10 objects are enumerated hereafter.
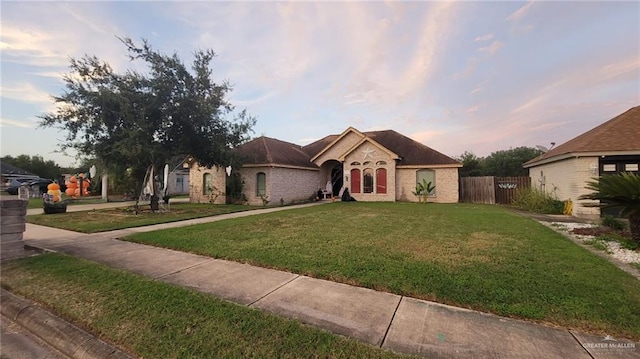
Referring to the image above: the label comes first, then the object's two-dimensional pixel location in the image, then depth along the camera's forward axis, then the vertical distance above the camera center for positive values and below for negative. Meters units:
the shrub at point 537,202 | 13.34 -1.05
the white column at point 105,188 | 21.20 -0.11
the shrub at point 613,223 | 8.23 -1.36
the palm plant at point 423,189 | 19.25 -0.40
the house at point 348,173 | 19.02 +0.94
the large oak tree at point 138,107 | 12.56 +4.02
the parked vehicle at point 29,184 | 26.28 +0.37
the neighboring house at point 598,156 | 11.41 +1.19
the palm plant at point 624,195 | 6.24 -0.32
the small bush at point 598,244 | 6.22 -1.59
